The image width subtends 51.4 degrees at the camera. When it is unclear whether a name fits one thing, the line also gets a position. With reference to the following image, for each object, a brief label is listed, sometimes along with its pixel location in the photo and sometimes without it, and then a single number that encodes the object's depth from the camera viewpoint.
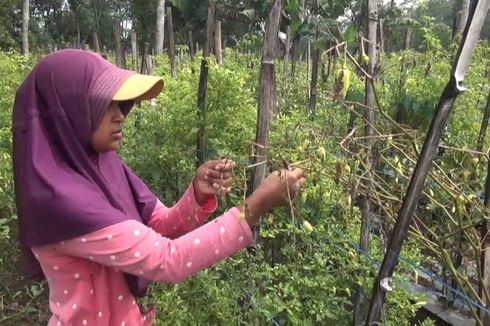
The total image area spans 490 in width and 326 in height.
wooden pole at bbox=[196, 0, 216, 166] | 2.63
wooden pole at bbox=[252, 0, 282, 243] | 1.71
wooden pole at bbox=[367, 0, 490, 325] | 0.91
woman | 1.12
